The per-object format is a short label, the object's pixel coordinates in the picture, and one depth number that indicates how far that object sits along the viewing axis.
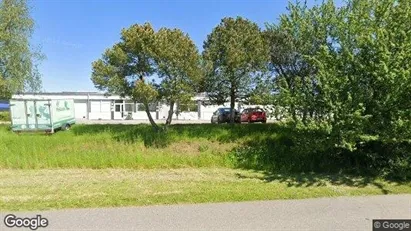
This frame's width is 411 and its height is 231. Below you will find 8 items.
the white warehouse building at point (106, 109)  38.62
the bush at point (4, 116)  29.16
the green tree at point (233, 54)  14.86
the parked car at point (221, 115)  28.45
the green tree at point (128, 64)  13.42
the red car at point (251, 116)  27.56
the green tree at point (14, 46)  21.89
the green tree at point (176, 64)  13.08
